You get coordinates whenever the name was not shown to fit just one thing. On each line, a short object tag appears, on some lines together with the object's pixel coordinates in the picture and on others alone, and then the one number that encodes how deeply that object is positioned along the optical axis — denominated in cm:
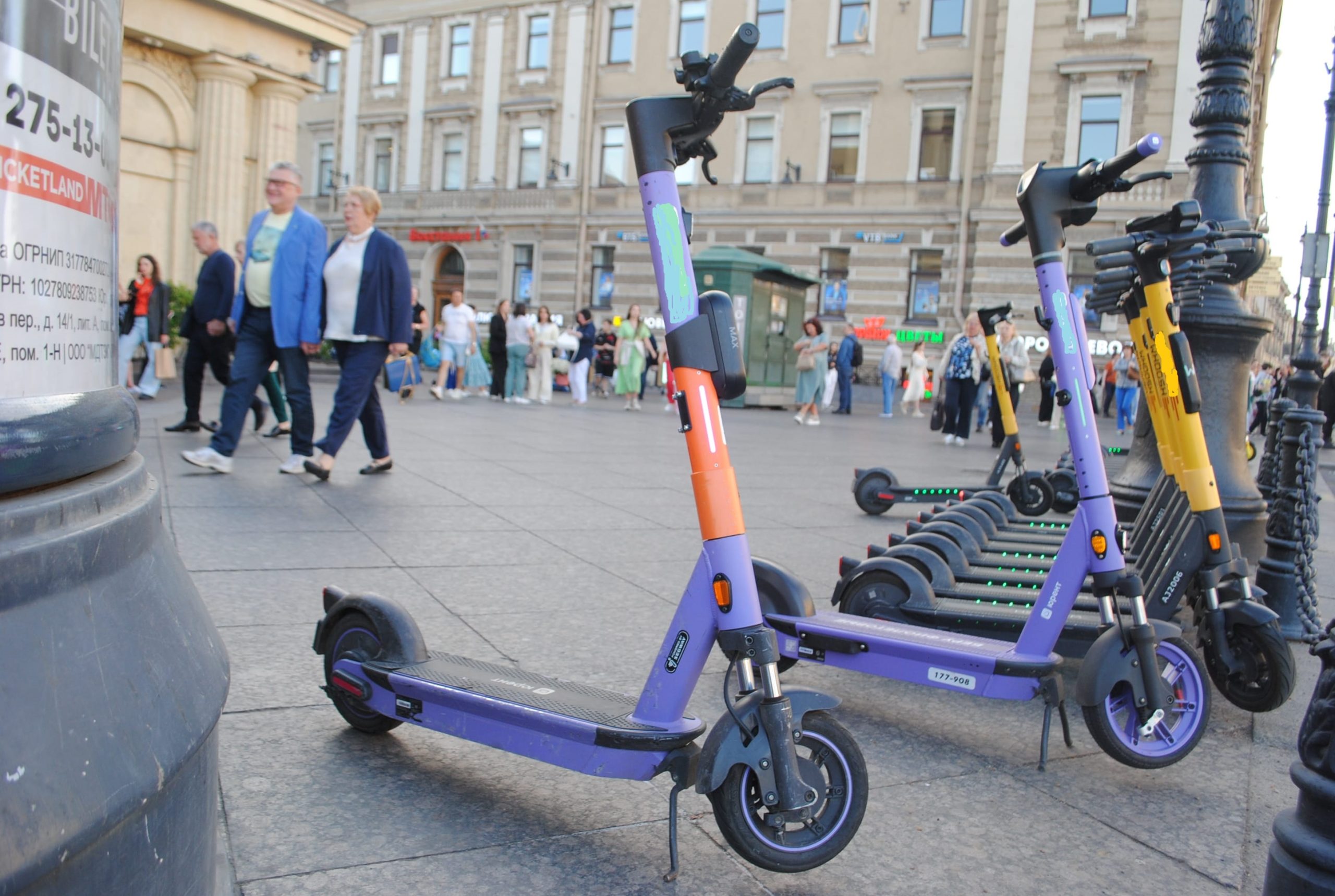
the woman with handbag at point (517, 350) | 1834
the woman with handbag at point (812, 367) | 1769
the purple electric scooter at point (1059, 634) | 300
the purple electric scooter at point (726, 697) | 221
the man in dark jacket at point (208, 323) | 897
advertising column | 138
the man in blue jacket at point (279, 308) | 716
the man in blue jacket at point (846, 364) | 2180
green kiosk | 2319
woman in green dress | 1928
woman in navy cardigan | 718
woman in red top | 1247
